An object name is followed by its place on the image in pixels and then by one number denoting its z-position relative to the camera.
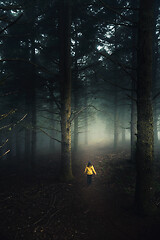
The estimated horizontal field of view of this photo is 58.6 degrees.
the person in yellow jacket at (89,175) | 8.76
